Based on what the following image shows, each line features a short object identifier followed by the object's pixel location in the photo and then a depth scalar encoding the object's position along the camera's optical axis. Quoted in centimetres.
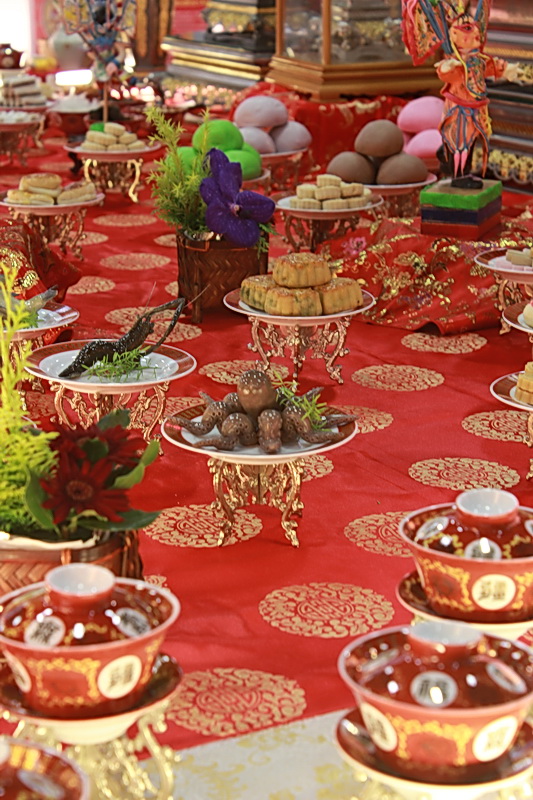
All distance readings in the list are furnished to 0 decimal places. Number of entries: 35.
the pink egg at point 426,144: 629
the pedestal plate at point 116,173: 650
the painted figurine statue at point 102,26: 690
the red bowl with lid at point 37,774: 136
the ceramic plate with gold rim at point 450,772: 144
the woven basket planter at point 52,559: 192
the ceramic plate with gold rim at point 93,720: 154
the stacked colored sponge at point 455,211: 447
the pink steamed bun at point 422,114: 657
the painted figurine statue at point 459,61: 429
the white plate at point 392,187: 519
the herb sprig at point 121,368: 295
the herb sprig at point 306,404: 266
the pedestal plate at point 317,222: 478
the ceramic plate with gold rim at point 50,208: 508
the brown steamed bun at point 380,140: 525
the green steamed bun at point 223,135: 502
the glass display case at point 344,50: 688
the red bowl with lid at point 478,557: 174
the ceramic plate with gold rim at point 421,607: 175
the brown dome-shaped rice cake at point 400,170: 522
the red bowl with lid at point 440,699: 143
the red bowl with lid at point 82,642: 153
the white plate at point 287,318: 347
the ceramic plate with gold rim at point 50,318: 332
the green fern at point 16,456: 189
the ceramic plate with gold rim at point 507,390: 288
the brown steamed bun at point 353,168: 523
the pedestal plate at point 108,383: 291
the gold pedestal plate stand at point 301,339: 368
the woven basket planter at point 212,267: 433
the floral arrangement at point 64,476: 182
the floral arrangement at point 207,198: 419
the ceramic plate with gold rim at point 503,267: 387
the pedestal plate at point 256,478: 259
